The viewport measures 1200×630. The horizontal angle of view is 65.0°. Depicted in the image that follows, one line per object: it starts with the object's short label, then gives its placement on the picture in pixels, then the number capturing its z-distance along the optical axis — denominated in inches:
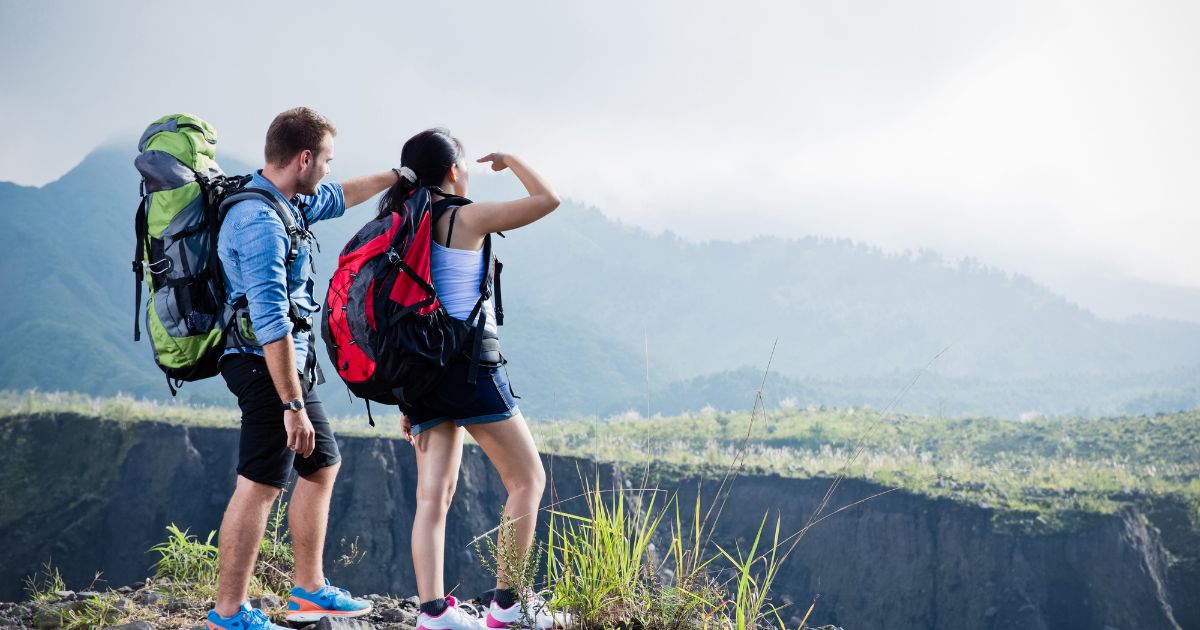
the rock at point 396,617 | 167.3
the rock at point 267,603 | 174.4
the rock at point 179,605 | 181.1
